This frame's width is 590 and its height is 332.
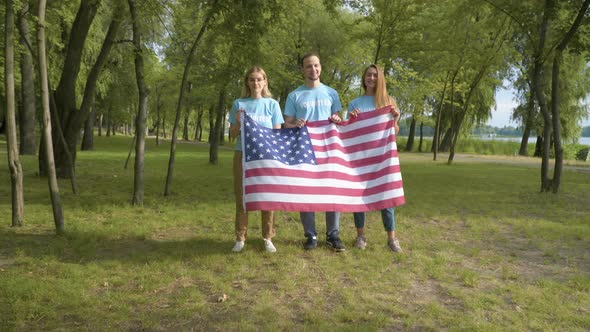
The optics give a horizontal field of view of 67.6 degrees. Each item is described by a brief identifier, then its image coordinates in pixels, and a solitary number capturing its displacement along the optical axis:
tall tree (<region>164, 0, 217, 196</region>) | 8.33
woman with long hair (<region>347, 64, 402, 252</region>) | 5.38
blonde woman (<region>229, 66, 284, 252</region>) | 5.18
